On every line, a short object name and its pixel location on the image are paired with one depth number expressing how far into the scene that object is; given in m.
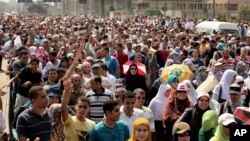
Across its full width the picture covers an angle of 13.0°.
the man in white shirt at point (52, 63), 20.35
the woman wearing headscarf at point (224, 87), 15.97
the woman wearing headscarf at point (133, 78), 19.26
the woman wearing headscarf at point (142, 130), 10.51
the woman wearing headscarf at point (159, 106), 15.33
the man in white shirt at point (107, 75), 18.02
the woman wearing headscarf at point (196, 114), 13.02
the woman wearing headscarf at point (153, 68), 22.75
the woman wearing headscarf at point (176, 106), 14.24
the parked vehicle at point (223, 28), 46.56
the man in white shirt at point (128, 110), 12.95
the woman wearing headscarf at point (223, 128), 10.92
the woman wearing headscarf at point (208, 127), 12.27
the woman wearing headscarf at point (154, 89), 18.52
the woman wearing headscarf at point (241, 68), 20.79
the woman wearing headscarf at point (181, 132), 10.53
